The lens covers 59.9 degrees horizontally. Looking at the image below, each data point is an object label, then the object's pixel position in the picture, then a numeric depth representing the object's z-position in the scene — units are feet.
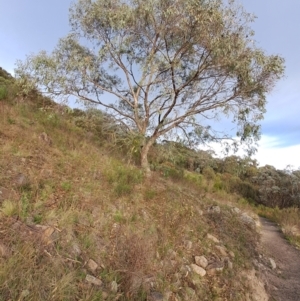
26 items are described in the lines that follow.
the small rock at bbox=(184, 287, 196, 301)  12.47
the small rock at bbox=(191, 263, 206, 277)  14.74
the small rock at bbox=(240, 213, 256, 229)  26.86
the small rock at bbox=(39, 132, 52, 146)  19.96
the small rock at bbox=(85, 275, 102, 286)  9.98
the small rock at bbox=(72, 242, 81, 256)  10.76
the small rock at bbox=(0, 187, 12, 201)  11.80
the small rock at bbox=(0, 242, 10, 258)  8.84
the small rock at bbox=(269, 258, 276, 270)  20.15
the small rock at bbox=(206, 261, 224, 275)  15.30
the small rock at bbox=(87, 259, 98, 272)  10.67
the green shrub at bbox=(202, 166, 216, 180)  54.60
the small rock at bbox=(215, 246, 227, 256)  17.75
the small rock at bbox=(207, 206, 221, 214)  23.37
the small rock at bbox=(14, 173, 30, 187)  13.15
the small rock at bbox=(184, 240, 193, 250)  16.16
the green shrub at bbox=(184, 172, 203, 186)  36.52
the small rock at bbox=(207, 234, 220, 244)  18.64
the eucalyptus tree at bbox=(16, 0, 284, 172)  25.99
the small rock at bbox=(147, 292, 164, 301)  10.84
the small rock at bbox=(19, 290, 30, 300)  7.76
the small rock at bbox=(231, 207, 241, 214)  28.02
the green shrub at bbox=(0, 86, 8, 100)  26.26
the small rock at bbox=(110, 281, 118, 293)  10.16
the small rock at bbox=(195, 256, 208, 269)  15.44
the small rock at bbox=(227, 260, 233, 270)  16.55
